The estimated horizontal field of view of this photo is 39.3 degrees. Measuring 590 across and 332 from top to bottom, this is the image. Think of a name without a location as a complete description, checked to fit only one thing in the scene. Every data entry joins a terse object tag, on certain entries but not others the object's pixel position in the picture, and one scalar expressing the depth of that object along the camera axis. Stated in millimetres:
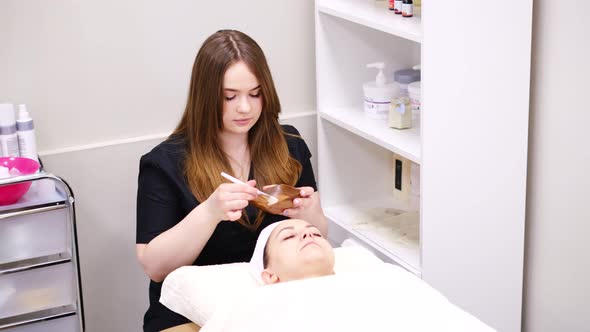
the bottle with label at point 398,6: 2196
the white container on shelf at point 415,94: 2229
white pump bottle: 2295
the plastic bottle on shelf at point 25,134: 2016
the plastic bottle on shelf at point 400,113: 2213
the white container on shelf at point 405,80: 2342
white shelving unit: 1987
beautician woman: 1843
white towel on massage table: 1502
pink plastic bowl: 1836
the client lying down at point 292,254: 1678
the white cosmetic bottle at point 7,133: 1991
